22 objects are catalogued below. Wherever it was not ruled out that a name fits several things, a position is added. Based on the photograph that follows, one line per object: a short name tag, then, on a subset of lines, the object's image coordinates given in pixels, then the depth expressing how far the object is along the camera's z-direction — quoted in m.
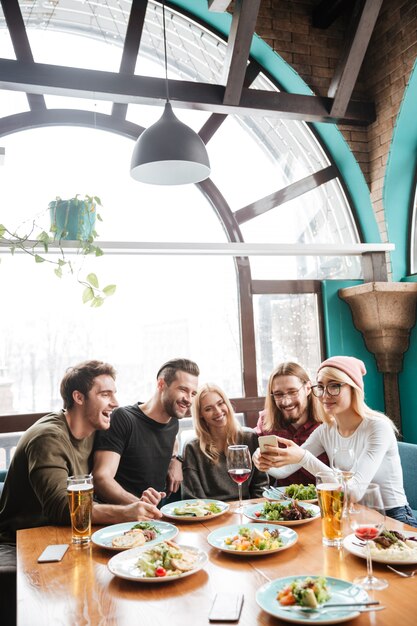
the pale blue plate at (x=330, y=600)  1.11
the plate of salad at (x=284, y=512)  1.82
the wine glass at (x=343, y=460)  2.26
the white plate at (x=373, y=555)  1.37
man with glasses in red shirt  2.78
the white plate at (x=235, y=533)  1.52
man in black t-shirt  2.49
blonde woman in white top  2.18
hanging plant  3.13
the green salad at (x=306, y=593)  1.16
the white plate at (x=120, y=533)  1.65
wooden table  1.19
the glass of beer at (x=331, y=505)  1.58
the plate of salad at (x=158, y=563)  1.38
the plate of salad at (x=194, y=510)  1.94
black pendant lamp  2.33
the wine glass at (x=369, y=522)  1.29
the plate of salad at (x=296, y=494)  2.09
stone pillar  3.98
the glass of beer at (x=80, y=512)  1.72
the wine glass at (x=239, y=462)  1.90
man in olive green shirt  1.92
